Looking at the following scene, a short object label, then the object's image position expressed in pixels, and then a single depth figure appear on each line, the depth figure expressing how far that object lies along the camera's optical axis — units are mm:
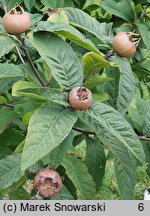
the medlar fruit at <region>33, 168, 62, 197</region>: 1286
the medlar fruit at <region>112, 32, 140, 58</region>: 1312
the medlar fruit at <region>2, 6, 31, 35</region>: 1237
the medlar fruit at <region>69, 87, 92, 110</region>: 1197
